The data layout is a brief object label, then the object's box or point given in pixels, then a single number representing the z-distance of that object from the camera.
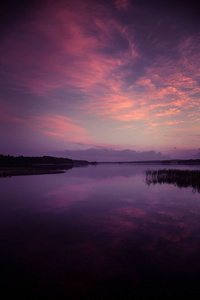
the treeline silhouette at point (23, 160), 131.76
